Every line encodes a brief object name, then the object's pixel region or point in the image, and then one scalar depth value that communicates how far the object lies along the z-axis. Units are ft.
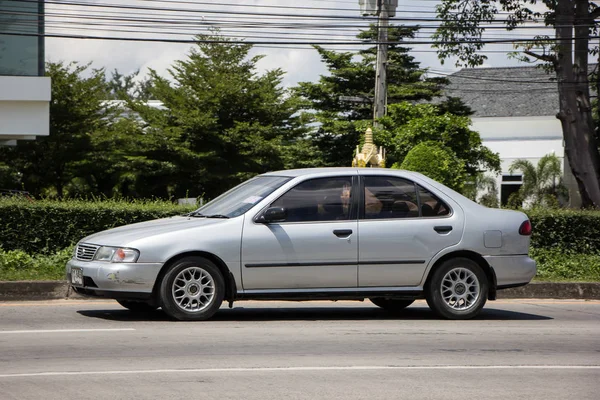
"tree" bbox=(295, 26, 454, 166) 165.48
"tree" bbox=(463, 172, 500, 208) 185.95
